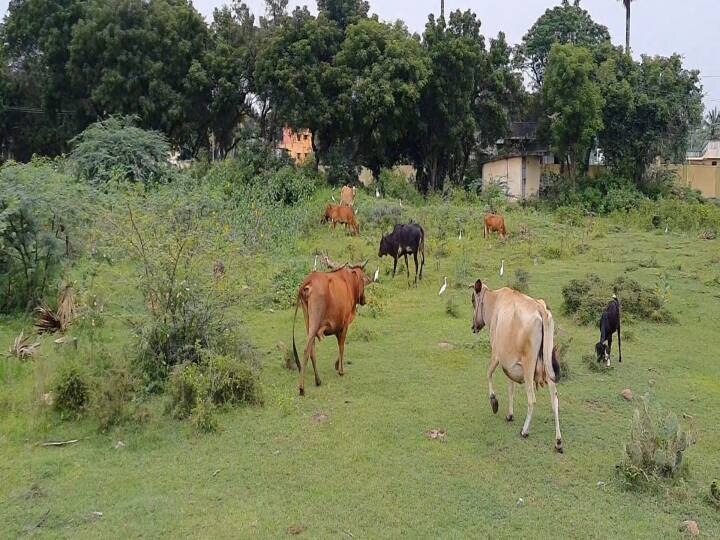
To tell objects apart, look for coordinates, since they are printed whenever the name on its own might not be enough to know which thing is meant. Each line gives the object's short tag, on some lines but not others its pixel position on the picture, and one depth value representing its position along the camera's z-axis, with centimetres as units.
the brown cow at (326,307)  813
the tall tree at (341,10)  2937
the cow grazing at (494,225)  1988
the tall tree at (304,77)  2622
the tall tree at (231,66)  2853
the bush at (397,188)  2668
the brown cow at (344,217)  1967
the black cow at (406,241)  1462
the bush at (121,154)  2145
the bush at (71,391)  734
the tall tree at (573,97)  2862
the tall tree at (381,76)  2631
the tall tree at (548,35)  3825
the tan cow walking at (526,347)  670
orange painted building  2928
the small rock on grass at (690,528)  521
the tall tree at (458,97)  2859
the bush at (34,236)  1087
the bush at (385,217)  2073
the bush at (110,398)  707
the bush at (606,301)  1165
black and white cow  918
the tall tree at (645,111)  2975
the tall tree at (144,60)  2830
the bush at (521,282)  1354
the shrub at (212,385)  729
